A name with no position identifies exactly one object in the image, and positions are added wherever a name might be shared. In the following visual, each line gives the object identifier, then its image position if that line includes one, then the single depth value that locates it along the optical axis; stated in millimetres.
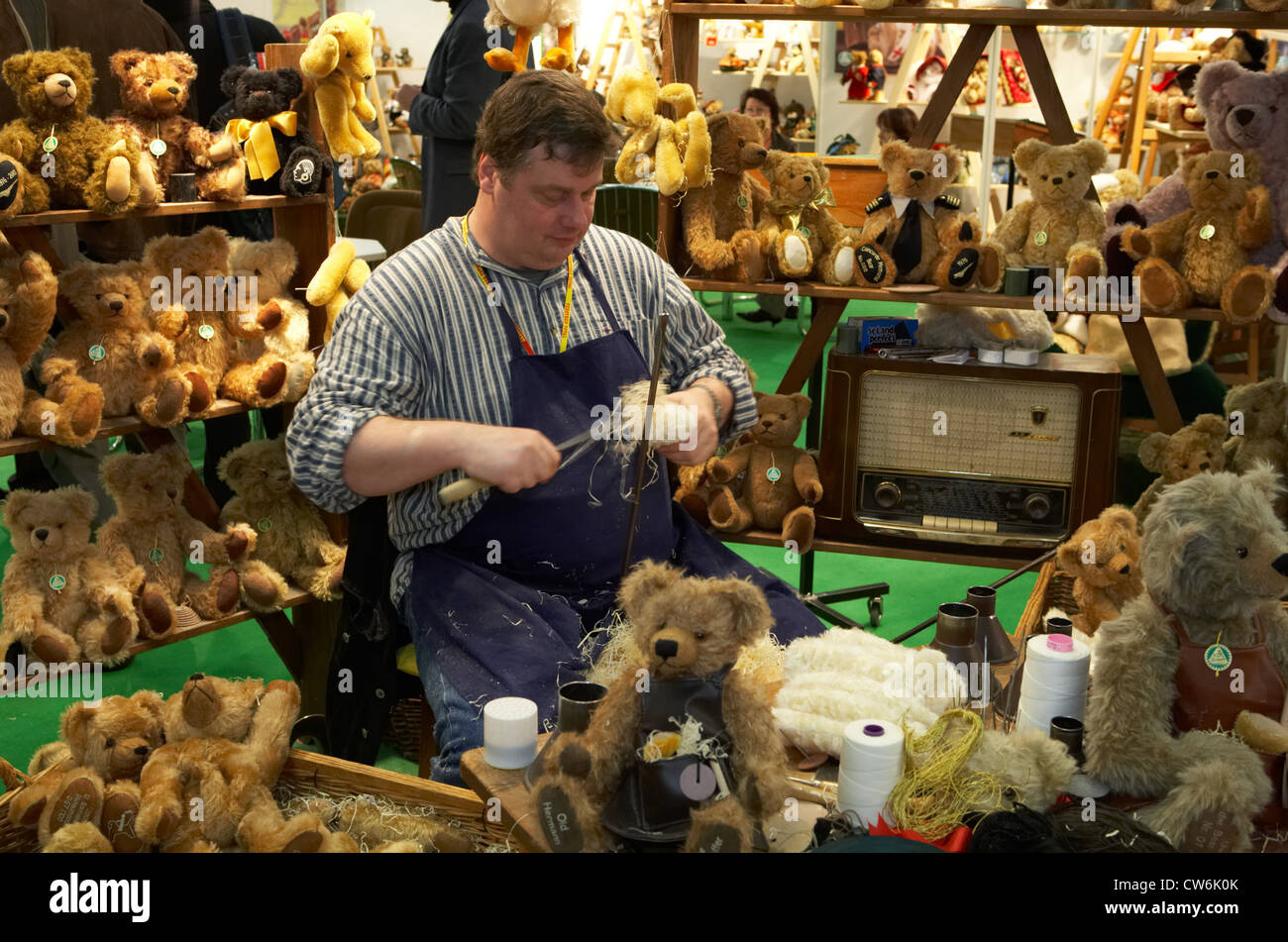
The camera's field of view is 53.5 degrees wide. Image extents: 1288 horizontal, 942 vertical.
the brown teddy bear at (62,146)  2475
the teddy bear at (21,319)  2525
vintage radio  2973
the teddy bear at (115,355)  2664
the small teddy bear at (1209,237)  2891
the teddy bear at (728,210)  3148
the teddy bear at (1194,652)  1556
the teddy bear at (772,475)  3183
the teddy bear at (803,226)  3121
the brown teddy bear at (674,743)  1391
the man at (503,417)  1986
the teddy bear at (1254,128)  2939
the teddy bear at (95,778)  1812
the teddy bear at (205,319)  2781
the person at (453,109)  4090
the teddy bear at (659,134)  3021
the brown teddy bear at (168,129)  2709
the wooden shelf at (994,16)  2723
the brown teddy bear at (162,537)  2812
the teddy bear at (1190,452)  3066
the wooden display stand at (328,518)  2844
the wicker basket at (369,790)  1678
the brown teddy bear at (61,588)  2656
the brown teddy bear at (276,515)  2934
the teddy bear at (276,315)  2857
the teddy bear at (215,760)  1811
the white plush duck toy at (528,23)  3475
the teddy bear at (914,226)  3094
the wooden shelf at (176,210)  2451
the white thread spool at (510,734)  1562
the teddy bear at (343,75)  2764
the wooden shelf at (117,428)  2566
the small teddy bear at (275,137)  2762
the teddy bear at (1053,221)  3043
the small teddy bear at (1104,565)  2537
